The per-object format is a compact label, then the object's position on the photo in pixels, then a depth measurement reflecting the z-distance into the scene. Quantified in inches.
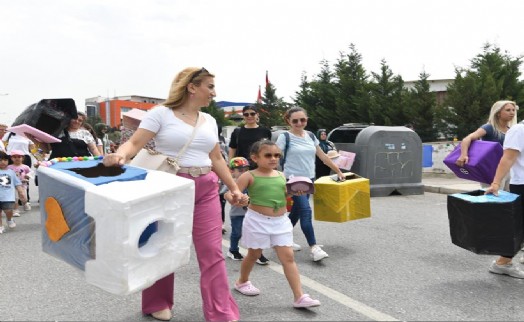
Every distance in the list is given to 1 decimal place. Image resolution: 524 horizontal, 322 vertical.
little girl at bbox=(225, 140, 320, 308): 145.3
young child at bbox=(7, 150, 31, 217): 322.7
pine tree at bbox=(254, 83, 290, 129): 1555.1
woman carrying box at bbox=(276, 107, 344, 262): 193.6
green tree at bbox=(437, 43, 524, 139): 716.7
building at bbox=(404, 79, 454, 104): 1271.2
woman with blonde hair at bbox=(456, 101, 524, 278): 185.9
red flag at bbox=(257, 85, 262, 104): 1670.5
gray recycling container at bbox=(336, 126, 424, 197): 401.4
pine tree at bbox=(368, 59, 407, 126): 930.1
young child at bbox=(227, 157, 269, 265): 198.4
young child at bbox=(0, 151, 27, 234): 274.2
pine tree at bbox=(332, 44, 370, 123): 1032.2
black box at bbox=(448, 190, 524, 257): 152.0
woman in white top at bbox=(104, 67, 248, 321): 119.5
